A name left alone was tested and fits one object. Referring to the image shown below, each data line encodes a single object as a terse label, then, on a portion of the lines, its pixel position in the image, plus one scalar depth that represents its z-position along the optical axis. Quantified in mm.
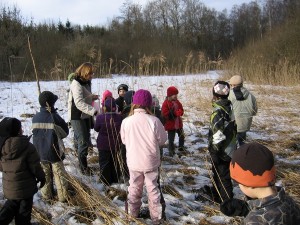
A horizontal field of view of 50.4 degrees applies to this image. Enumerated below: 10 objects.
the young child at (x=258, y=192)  1671
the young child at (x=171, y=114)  5578
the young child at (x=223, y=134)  3641
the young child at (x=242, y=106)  5293
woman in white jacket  4426
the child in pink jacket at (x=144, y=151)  3305
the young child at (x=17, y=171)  3150
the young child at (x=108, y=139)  4312
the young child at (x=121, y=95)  5707
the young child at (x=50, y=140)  3713
